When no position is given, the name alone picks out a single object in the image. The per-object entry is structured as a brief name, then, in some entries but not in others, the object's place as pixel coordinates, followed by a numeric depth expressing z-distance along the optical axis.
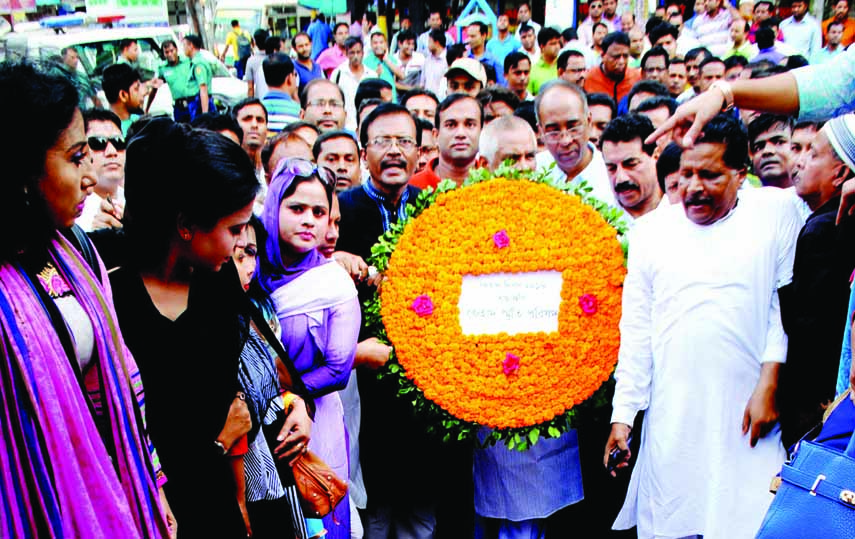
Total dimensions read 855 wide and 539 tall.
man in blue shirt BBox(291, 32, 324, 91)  9.60
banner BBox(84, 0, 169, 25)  12.61
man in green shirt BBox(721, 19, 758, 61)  9.30
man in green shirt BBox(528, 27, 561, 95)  8.59
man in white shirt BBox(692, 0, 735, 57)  10.55
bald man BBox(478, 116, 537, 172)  3.94
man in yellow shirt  14.57
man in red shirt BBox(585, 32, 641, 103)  7.55
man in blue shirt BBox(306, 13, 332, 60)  14.24
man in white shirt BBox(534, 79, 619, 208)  4.18
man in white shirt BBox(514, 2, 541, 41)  11.84
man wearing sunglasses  4.24
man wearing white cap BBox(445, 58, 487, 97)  6.92
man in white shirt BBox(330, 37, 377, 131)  9.06
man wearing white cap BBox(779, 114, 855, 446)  2.44
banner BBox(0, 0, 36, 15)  15.16
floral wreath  2.97
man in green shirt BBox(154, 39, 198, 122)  9.59
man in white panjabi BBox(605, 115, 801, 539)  2.68
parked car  9.61
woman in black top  2.01
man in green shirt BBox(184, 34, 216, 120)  9.56
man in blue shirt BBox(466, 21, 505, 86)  9.93
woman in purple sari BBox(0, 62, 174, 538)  1.58
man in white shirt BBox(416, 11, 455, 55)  11.64
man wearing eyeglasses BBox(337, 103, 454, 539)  3.32
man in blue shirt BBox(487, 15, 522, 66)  10.45
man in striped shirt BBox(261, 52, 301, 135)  6.46
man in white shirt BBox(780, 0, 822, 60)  10.04
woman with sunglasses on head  2.68
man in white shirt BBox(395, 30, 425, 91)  10.85
